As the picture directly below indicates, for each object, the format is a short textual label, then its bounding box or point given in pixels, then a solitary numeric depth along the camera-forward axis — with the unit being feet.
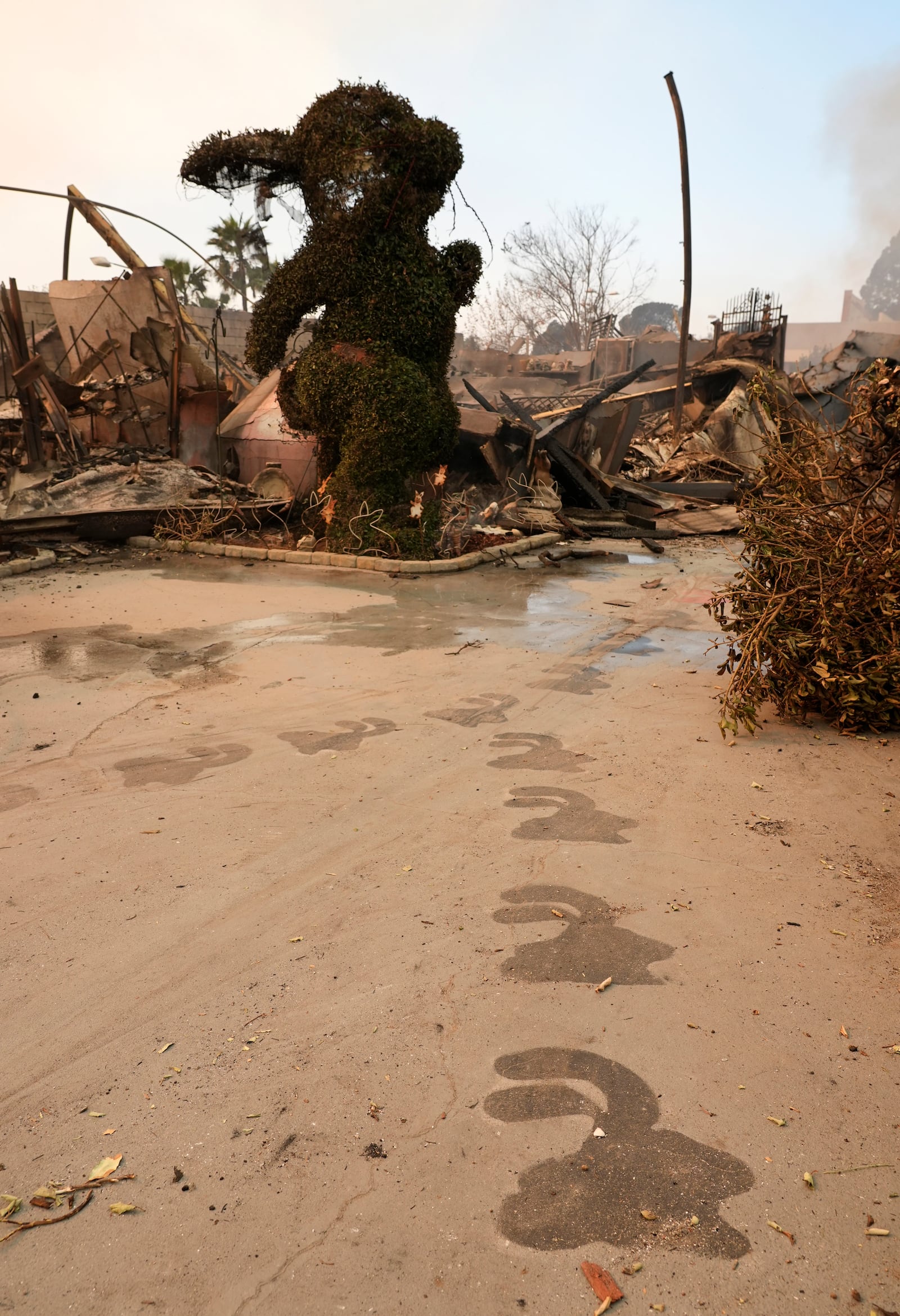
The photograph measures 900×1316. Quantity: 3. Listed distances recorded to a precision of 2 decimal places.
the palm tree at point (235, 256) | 119.44
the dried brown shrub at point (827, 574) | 14.71
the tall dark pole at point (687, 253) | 61.11
